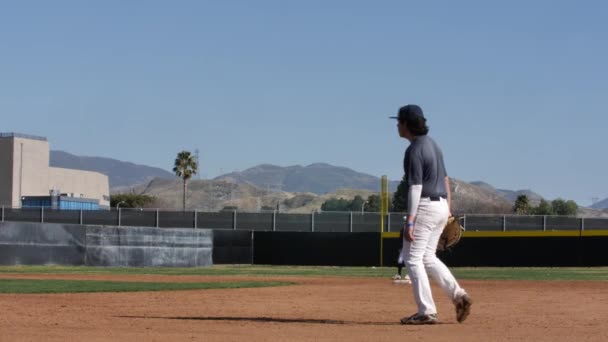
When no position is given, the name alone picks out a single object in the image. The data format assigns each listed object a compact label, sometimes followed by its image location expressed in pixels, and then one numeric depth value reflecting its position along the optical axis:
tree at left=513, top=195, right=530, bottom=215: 105.69
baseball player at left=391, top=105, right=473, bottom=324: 9.34
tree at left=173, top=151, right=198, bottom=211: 95.50
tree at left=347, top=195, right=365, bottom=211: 148.14
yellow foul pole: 39.78
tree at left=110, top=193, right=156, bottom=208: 116.07
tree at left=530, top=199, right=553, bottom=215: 121.31
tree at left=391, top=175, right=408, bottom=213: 95.94
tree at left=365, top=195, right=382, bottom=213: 136.25
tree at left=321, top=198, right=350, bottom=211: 156.85
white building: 97.38
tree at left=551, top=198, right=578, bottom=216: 131.25
